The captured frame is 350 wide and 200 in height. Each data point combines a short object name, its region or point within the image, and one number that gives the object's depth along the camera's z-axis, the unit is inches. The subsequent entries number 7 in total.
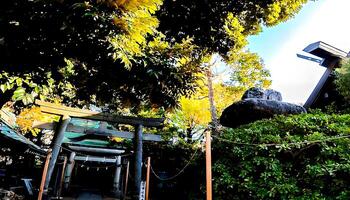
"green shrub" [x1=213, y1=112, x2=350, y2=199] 197.5
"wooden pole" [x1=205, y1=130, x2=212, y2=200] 164.2
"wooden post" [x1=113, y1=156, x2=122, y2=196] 715.9
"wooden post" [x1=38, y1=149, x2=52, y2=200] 261.0
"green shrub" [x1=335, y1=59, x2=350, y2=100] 400.2
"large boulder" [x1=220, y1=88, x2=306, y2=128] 386.0
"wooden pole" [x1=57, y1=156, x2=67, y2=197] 481.8
